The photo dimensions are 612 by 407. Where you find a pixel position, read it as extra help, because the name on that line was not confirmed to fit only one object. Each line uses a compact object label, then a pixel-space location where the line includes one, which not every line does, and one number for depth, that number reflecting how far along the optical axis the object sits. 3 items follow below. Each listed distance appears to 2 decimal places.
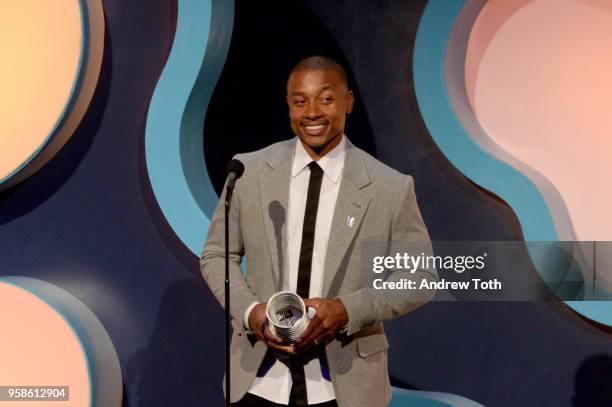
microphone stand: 5.11
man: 5.50
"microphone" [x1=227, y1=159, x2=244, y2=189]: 5.32
